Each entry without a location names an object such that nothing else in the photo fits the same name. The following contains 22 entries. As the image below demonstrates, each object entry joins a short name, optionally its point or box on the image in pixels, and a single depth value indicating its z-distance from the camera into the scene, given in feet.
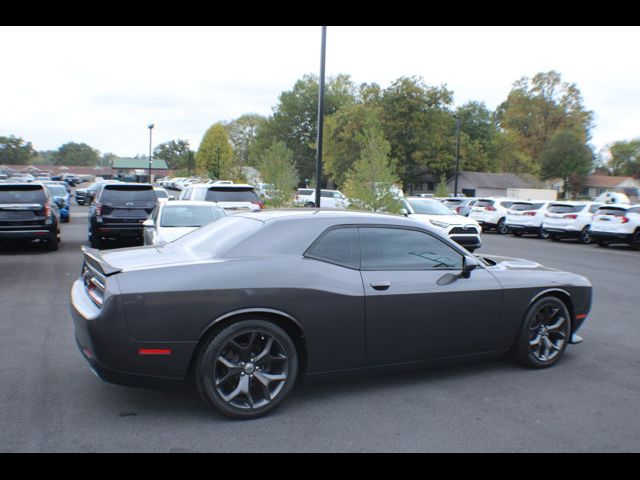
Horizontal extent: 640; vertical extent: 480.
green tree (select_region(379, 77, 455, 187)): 182.91
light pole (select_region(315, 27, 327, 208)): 50.67
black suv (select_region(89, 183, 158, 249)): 48.08
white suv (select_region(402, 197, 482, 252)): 52.13
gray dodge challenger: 13.26
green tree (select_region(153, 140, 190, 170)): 513.70
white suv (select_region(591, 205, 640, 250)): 64.13
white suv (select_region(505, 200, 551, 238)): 81.41
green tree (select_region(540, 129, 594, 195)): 236.43
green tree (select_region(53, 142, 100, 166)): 610.24
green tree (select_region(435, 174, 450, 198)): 135.03
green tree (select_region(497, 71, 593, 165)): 268.00
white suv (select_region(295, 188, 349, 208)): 97.86
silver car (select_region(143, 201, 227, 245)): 34.47
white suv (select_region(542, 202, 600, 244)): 73.72
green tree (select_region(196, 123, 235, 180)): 211.00
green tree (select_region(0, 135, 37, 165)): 427.74
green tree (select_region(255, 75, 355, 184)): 272.10
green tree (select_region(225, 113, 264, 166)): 325.64
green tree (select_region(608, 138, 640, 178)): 366.43
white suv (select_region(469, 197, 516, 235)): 89.97
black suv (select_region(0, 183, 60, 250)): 43.24
